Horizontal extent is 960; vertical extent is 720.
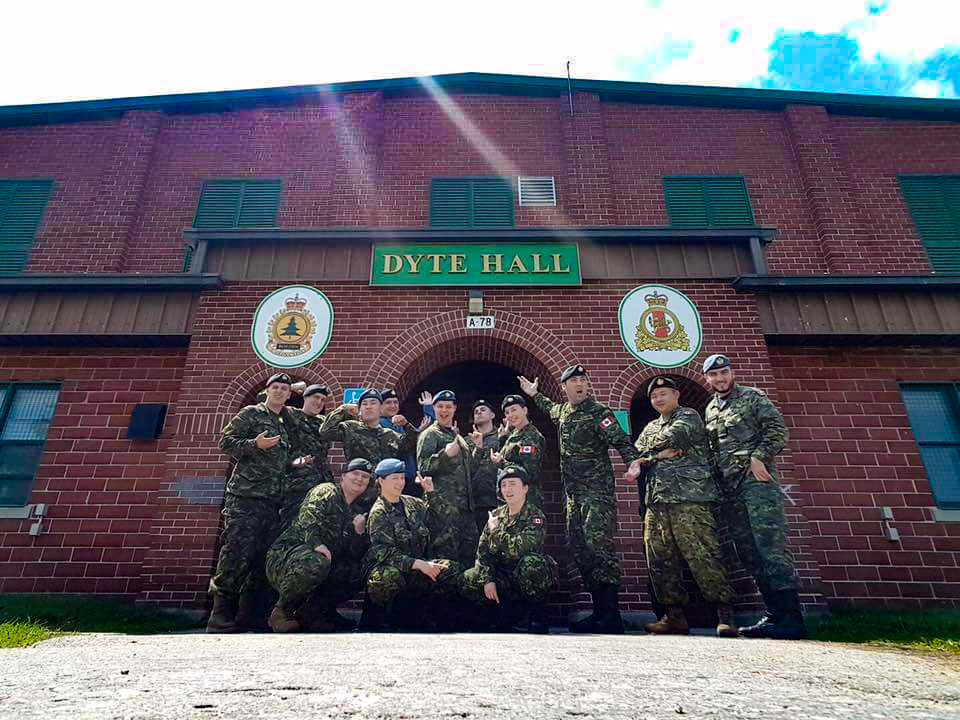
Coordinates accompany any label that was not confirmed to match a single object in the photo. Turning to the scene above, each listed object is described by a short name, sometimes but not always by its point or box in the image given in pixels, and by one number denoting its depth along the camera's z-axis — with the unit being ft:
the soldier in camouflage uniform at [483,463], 17.95
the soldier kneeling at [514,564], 13.78
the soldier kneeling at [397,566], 13.78
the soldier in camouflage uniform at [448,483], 16.01
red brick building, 21.33
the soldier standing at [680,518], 14.55
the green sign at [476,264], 24.26
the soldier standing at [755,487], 14.35
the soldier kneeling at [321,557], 13.79
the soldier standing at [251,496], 15.17
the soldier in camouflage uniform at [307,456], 16.58
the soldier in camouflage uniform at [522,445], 16.53
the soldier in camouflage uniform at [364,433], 17.47
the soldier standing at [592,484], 15.24
